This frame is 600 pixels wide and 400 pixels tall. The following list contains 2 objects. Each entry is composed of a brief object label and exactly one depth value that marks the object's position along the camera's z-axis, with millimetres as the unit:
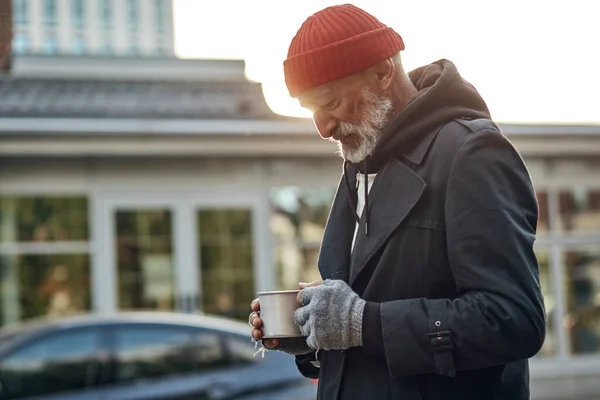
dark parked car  7859
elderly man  2076
